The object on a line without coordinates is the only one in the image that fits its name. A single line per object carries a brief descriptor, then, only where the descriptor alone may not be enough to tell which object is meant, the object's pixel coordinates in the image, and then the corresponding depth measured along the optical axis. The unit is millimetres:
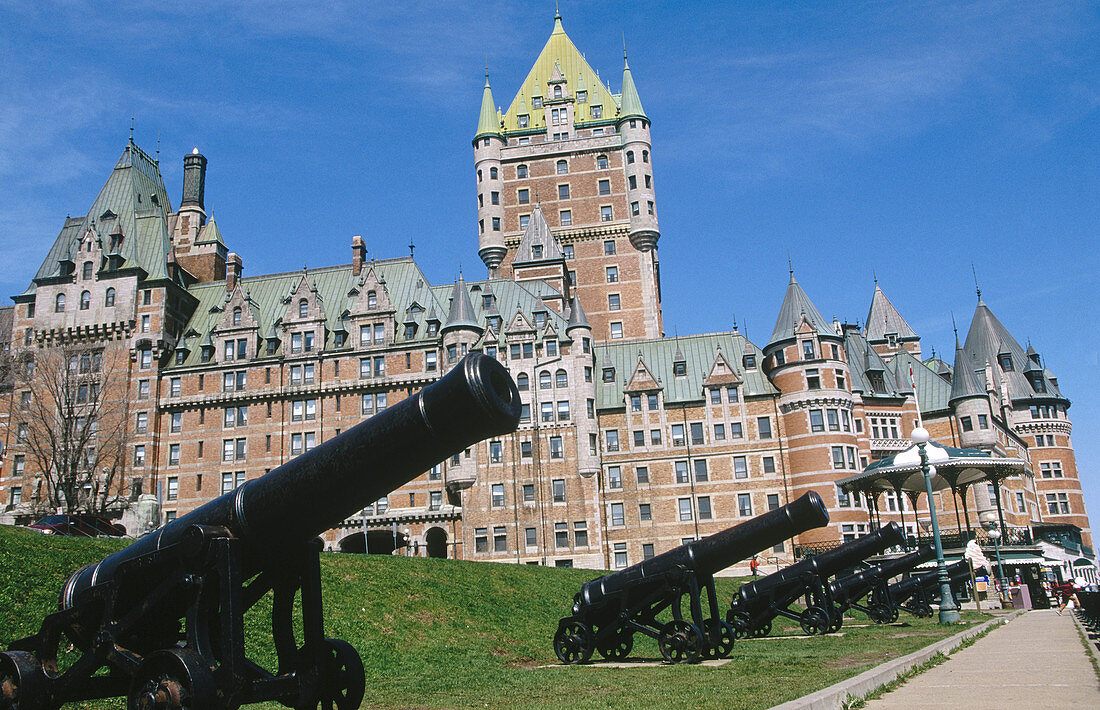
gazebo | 43938
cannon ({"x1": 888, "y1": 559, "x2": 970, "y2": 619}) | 30688
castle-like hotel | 56812
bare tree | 54031
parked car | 35000
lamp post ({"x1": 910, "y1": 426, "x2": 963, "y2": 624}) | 26016
